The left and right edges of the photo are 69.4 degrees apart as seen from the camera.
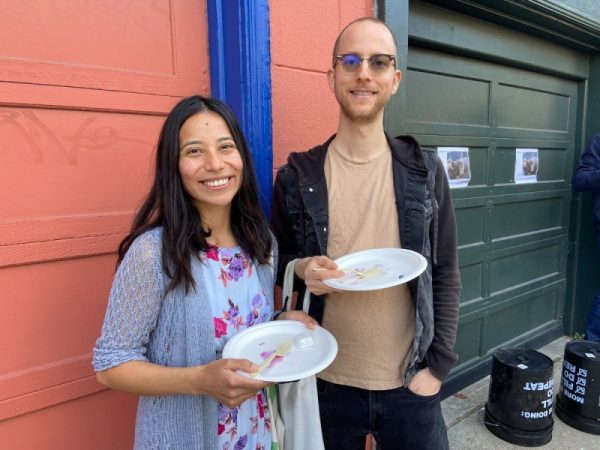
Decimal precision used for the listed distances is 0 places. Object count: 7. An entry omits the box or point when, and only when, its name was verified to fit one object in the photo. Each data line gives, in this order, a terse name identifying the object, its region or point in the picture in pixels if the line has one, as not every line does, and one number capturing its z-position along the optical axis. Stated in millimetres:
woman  1177
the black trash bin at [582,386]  3020
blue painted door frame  1989
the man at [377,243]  1634
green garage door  3168
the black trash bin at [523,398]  2878
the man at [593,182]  3805
